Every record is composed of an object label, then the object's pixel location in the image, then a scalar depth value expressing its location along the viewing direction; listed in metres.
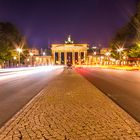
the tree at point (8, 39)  36.97
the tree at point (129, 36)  36.40
